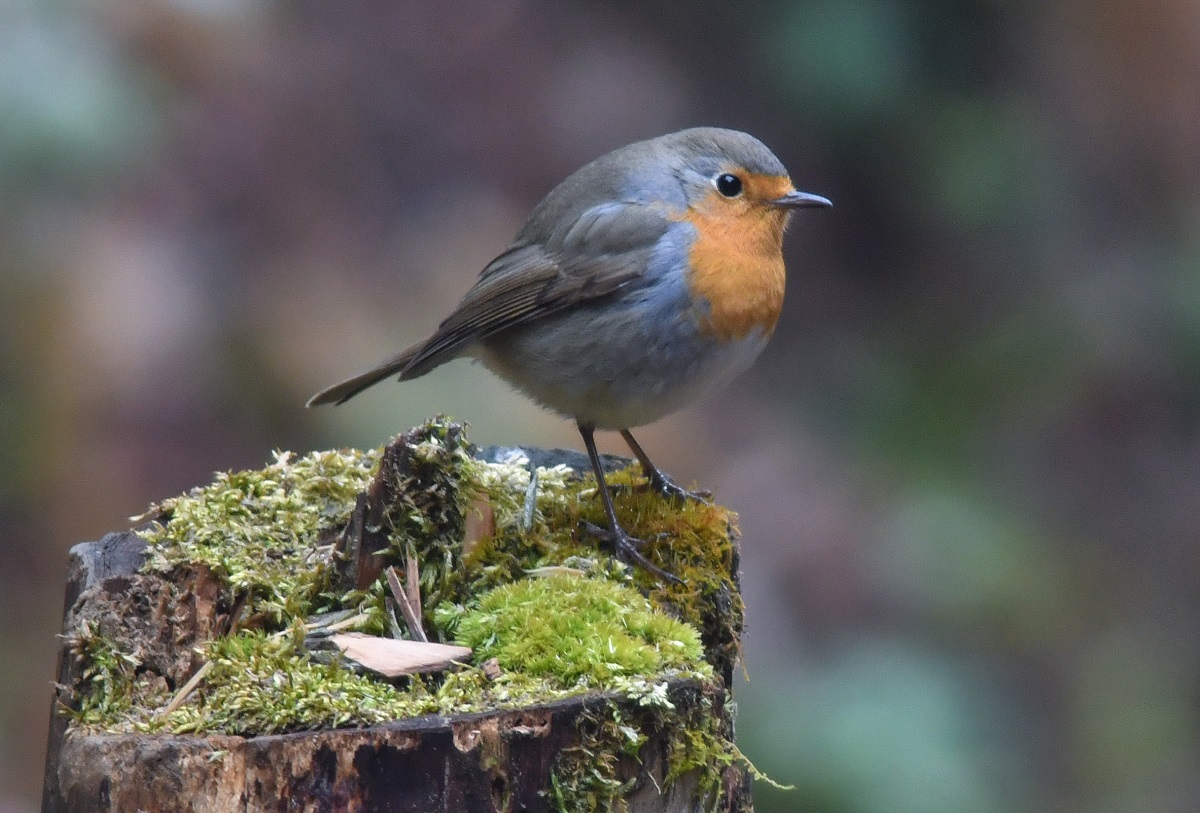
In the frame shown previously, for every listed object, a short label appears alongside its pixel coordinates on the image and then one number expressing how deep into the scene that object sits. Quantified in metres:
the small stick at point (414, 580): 5.67
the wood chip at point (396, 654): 5.05
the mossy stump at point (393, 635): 4.44
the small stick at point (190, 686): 4.94
